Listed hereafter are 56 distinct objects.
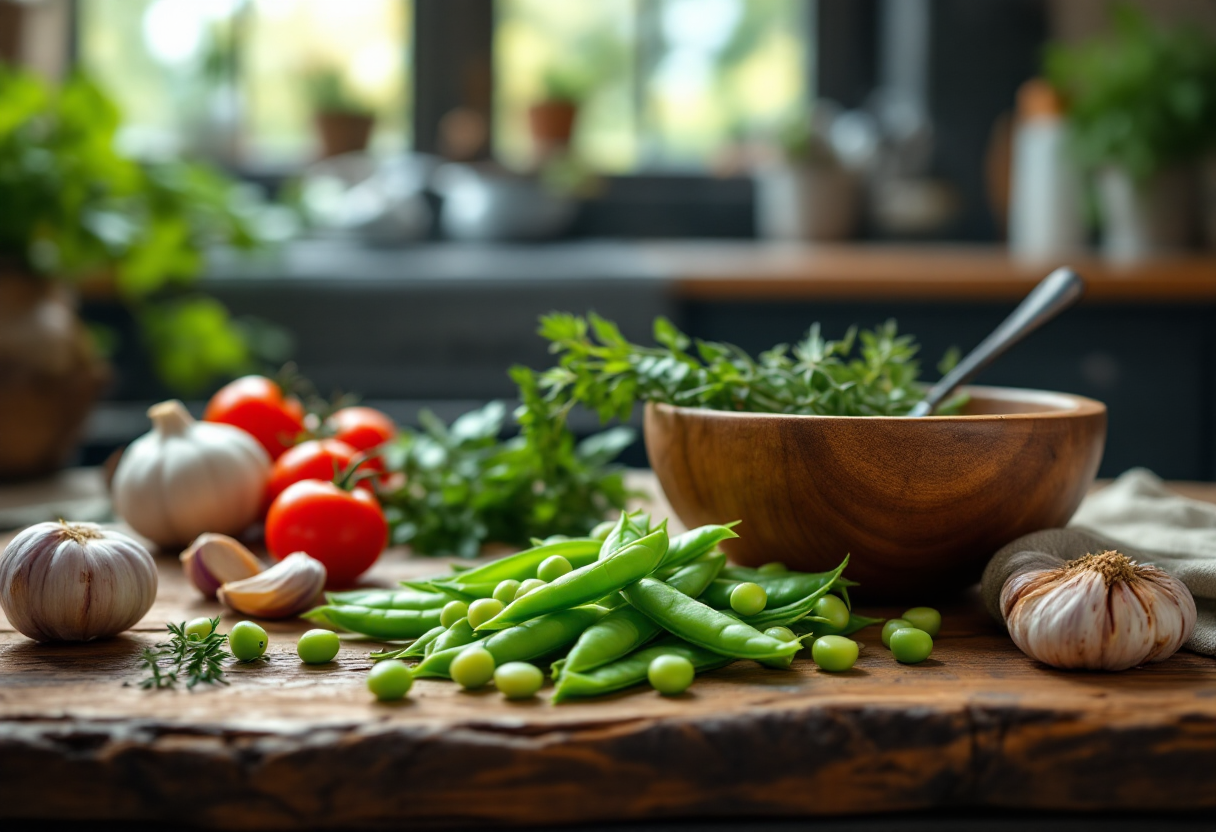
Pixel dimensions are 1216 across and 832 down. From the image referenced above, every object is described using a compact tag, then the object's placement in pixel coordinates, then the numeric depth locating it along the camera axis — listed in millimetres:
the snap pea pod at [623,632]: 719
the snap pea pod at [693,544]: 842
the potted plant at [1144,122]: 2855
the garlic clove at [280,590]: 887
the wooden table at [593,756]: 632
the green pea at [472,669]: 708
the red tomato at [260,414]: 1276
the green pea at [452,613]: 810
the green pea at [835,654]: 739
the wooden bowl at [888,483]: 847
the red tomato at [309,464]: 1145
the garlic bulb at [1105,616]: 738
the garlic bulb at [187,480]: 1106
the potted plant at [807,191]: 3369
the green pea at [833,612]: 822
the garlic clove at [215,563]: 937
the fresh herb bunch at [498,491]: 1130
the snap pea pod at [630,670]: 693
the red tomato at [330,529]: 988
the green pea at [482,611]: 776
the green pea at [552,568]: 804
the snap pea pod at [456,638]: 769
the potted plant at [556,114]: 3479
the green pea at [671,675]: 695
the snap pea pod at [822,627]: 827
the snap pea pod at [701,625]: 733
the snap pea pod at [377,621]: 834
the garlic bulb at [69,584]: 800
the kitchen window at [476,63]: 3488
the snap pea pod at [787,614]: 797
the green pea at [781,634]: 761
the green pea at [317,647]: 764
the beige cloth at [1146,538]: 849
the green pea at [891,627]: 807
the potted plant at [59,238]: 1583
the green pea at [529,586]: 800
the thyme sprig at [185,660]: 725
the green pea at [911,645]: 765
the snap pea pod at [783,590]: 834
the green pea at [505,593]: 819
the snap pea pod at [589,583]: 760
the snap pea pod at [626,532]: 822
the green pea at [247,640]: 760
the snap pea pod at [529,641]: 742
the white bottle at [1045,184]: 3061
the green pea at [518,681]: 692
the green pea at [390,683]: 688
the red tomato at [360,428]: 1302
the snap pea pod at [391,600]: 866
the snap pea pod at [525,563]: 875
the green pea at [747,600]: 788
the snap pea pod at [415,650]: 782
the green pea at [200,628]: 790
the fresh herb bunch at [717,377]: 953
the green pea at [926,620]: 837
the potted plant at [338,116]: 3426
